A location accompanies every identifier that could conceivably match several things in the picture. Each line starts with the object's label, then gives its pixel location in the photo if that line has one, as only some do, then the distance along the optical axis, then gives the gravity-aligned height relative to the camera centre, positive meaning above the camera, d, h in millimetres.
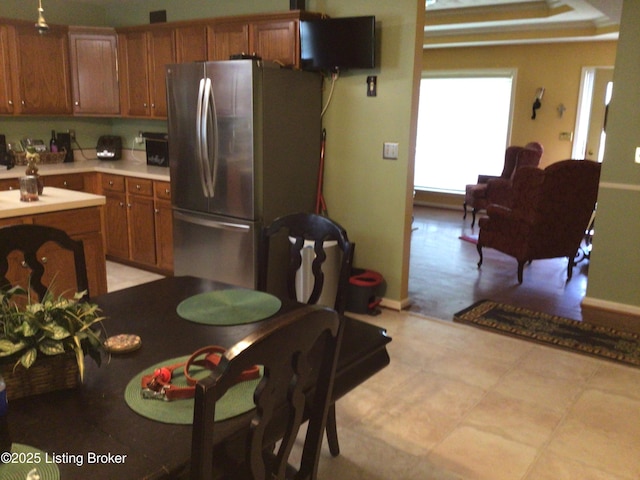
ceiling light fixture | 2623 +441
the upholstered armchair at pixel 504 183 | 7199 -693
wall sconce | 7719 +423
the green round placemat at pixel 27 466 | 1016 -646
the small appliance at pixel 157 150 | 5215 -271
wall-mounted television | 3738 +561
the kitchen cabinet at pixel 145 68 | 4840 +467
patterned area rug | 3451 -1327
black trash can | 3936 -1174
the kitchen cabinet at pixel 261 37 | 3963 +640
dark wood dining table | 1087 -650
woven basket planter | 1263 -593
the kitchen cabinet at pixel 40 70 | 4887 +427
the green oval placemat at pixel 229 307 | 1799 -623
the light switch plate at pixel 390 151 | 3906 -168
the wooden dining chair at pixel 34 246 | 1891 -443
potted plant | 1239 -477
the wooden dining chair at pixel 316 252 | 2047 -494
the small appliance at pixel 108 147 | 5625 -281
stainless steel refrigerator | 3711 -218
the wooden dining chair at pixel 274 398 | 974 -550
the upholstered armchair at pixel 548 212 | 4578 -700
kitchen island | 2832 -546
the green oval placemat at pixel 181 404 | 1229 -642
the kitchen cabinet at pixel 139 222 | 4688 -882
